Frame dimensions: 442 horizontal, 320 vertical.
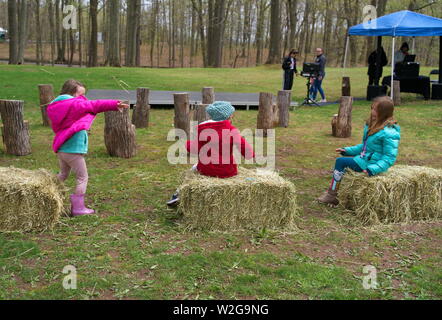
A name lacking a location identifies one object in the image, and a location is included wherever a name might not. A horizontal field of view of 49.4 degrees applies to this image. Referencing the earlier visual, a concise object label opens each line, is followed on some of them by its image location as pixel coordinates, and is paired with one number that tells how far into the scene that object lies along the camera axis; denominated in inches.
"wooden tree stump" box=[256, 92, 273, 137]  406.6
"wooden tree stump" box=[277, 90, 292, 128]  438.0
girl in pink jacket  193.5
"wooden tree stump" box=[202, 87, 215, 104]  439.5
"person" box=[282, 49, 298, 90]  622.2
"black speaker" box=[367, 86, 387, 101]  654.5
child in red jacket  193.3
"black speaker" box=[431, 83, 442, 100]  670.5
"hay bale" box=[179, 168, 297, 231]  189.9
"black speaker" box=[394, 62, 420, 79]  657.0
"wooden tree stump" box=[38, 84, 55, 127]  412.5
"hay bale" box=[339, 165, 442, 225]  206.8
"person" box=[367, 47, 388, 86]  663.6
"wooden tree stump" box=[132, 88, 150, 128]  420.8
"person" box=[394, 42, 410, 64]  669.3
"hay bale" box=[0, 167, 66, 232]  183.9
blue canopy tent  564.4
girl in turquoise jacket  208.1
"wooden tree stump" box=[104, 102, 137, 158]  310.3
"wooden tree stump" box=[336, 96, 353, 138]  404.7
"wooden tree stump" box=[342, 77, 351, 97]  639.8
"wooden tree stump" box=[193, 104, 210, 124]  343.9
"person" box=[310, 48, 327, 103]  617.6
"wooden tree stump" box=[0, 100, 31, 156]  308.7
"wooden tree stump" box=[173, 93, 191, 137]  387.5
